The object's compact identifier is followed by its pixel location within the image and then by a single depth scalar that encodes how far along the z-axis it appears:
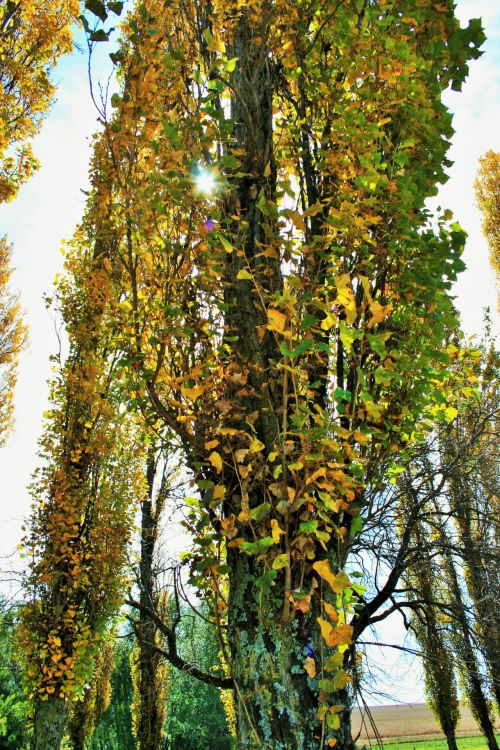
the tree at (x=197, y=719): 19.91
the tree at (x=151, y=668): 11.91
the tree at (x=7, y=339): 13.92
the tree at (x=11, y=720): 8.33
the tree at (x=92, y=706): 13.89
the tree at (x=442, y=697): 9.92
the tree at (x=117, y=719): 19.00
